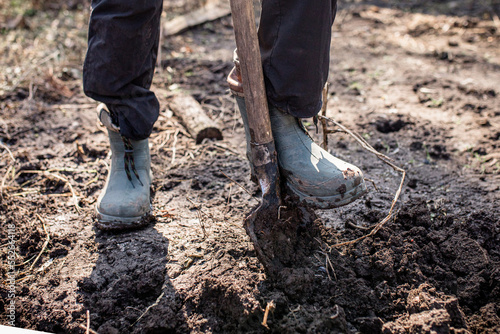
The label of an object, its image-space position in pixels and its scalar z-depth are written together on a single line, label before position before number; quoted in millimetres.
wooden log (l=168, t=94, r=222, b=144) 2840
